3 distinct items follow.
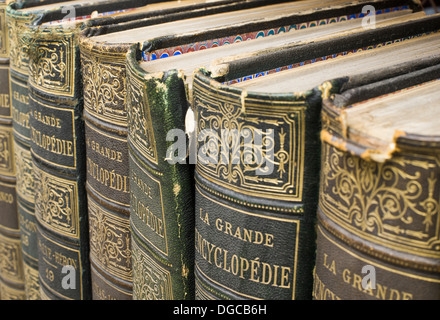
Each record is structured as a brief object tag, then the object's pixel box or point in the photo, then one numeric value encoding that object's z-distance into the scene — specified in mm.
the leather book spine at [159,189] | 676
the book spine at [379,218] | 473
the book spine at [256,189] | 566
